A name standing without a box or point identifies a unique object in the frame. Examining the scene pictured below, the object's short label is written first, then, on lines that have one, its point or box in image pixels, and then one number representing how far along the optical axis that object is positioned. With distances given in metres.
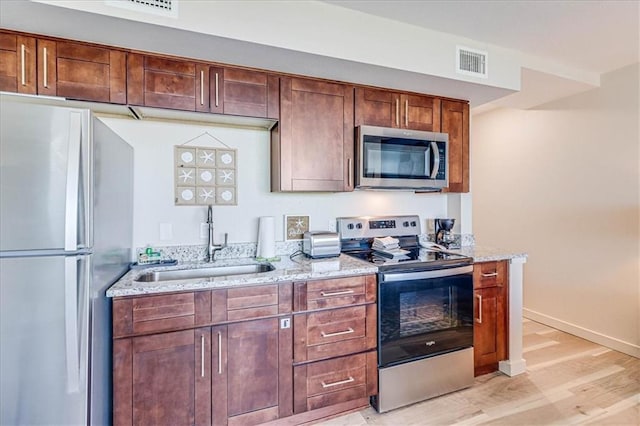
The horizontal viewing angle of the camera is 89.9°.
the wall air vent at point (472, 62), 2.29
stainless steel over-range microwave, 2.35
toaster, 2.32
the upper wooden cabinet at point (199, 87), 1.85
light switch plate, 2.20
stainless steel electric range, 2.05
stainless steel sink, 2.00
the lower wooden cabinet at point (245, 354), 1.61
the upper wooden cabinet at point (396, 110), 2.39
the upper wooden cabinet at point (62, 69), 1.63
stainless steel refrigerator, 1.27
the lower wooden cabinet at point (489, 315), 2.40
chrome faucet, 2.21
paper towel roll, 2.29
